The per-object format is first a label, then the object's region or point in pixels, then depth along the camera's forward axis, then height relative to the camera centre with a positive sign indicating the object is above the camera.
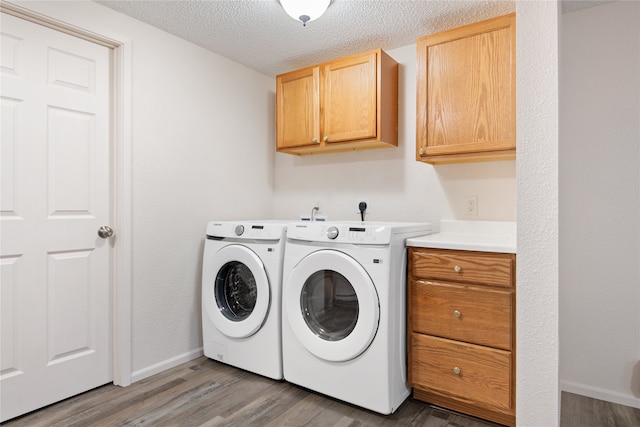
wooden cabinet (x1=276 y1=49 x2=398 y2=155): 2.46 +0.73
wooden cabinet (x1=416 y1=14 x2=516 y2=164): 2.03 +0.66
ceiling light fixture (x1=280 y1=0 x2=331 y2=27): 1.94 +1.05
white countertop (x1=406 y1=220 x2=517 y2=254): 1.80 -0.14
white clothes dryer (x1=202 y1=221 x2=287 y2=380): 2.24 -0.51
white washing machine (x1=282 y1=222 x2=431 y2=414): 1.87 -0.51
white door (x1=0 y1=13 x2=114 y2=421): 1.85 -0.02
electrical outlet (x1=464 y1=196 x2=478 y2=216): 2.39 +0.04
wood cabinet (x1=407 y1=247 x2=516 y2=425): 1.74 -0.56
